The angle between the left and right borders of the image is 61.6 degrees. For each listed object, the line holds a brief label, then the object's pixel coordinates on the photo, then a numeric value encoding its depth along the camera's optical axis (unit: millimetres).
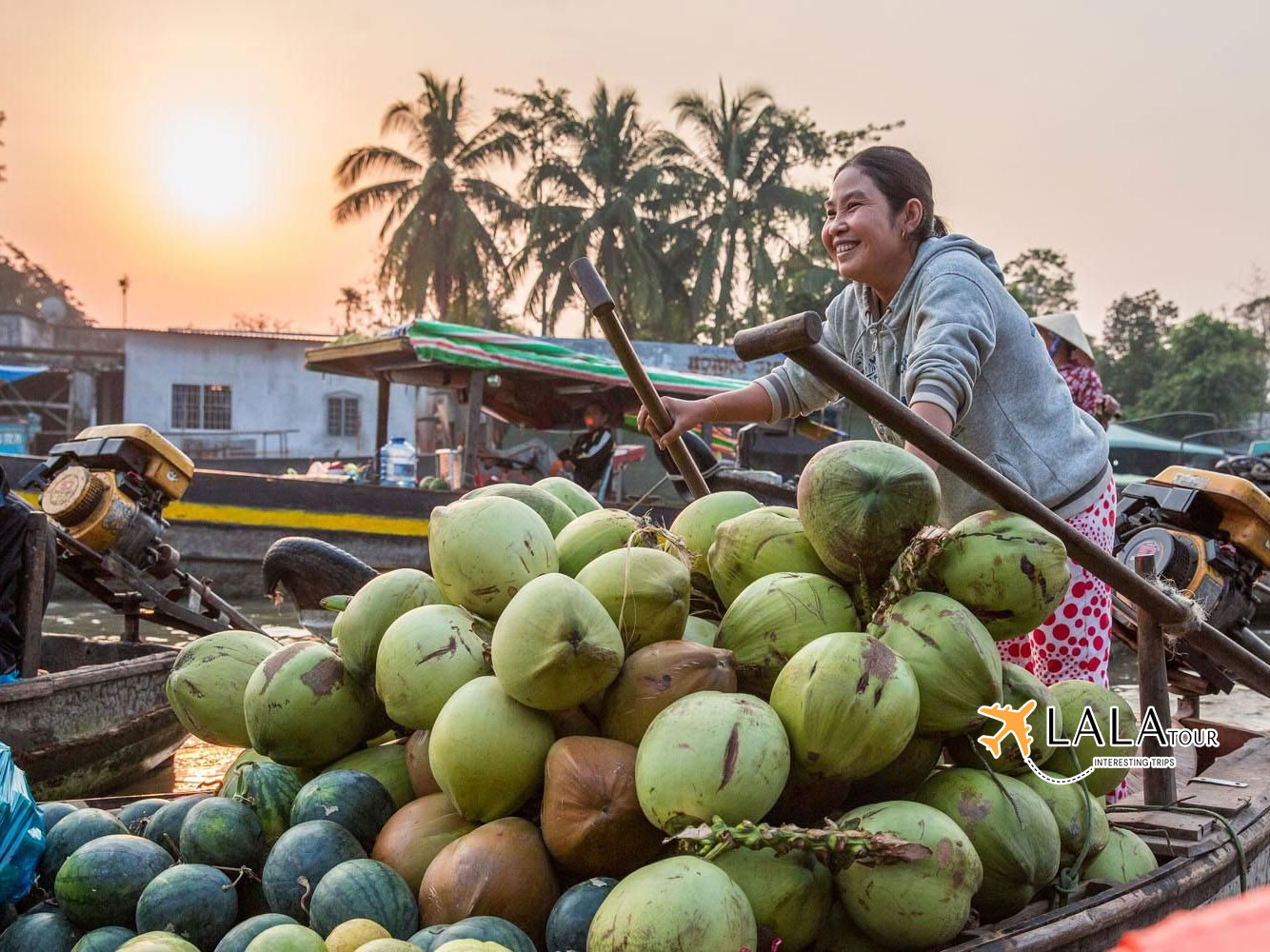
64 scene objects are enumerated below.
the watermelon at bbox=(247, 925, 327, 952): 1374
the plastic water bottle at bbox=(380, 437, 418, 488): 12664
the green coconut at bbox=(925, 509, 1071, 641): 1688
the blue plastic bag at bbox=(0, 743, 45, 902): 1762
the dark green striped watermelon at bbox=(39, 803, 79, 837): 2000
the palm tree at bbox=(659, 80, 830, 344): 25391
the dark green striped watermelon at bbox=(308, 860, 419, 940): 1479
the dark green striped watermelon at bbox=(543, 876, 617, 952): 1448
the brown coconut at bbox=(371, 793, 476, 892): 1636
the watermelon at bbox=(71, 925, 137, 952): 1574
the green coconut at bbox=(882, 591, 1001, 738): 1575
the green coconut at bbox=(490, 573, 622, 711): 1511
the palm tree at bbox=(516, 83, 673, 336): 25125
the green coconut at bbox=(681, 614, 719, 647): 1832
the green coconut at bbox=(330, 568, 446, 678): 1874
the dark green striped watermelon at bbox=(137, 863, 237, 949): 1553
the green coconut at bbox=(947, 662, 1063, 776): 1681
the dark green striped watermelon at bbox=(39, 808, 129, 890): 1844
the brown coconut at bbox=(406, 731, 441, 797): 1770
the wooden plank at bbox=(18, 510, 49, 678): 4234
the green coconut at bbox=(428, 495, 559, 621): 1781
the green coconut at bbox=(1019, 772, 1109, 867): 1701
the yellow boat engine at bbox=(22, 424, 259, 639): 5598
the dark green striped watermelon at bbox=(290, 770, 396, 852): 1683
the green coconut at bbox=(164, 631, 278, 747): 2008
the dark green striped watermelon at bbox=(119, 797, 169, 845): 1913
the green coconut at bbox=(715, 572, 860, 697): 1689
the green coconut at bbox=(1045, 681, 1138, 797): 1763
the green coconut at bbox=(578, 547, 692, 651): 1693
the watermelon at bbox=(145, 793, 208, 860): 1832
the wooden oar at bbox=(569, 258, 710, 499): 2250
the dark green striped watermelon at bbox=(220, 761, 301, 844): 1793
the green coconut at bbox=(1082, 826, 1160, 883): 1786
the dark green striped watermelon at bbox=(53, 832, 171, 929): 1652
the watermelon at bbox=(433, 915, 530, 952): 1395
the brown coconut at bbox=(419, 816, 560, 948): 1496
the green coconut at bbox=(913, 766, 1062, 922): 1562
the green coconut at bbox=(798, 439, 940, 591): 1705
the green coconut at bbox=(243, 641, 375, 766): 1813
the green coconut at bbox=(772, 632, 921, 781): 1476
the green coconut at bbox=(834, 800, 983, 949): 1412
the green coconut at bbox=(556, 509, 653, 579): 1936
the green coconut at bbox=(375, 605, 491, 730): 1713
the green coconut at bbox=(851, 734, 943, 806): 1653
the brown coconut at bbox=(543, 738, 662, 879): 1512
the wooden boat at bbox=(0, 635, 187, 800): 3840
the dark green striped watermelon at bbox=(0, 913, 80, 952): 1650
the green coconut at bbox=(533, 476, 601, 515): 2295
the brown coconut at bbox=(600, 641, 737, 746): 1596
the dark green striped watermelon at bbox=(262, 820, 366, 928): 1577
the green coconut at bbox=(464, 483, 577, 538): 2133
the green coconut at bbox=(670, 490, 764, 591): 2047
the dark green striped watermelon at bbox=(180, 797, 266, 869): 1691
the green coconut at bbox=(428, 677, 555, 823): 1554
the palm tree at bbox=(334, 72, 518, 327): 25438
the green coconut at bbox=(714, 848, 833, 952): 1430
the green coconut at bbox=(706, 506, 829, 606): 1871
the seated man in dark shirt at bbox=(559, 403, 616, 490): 10148
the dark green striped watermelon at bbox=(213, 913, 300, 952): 1470
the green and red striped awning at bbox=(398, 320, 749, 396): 9992
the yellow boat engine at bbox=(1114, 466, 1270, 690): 3645
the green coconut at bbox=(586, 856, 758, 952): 1288
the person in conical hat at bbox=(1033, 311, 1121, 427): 5898
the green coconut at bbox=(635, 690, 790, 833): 1410
